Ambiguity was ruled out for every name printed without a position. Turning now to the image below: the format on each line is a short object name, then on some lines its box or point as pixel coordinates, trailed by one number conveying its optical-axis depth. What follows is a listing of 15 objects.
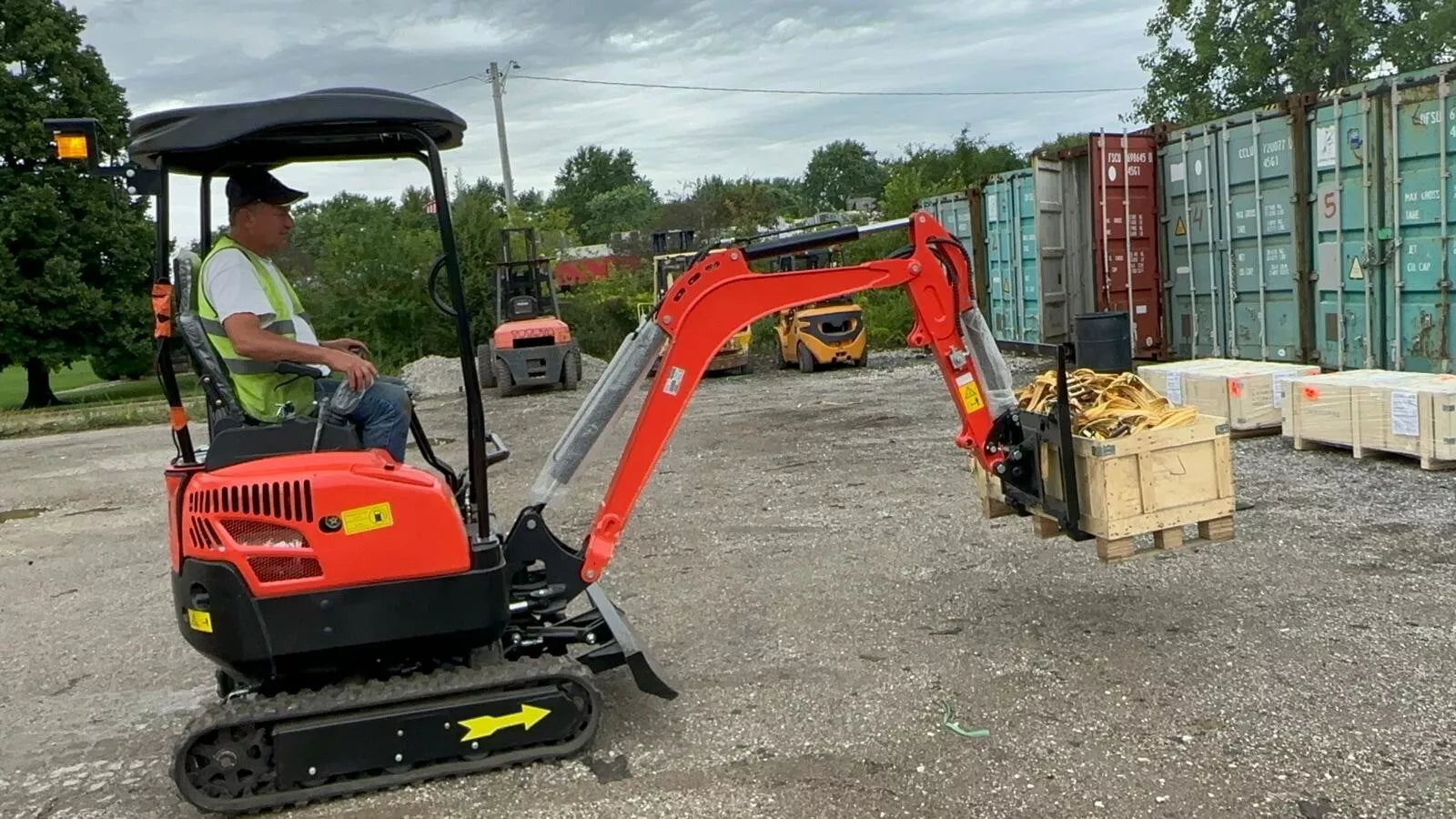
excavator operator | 4.16
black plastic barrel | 11.72
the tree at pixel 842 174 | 80.75
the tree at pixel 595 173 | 88.56
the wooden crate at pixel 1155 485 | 5.16
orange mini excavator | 4.15
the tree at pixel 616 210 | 70.69
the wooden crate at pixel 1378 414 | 8.05
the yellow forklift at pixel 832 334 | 19.00
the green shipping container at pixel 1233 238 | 11.81
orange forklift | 18.88
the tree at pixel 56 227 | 26.94
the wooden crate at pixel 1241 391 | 9.87
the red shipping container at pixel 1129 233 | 13.72
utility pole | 30.24
